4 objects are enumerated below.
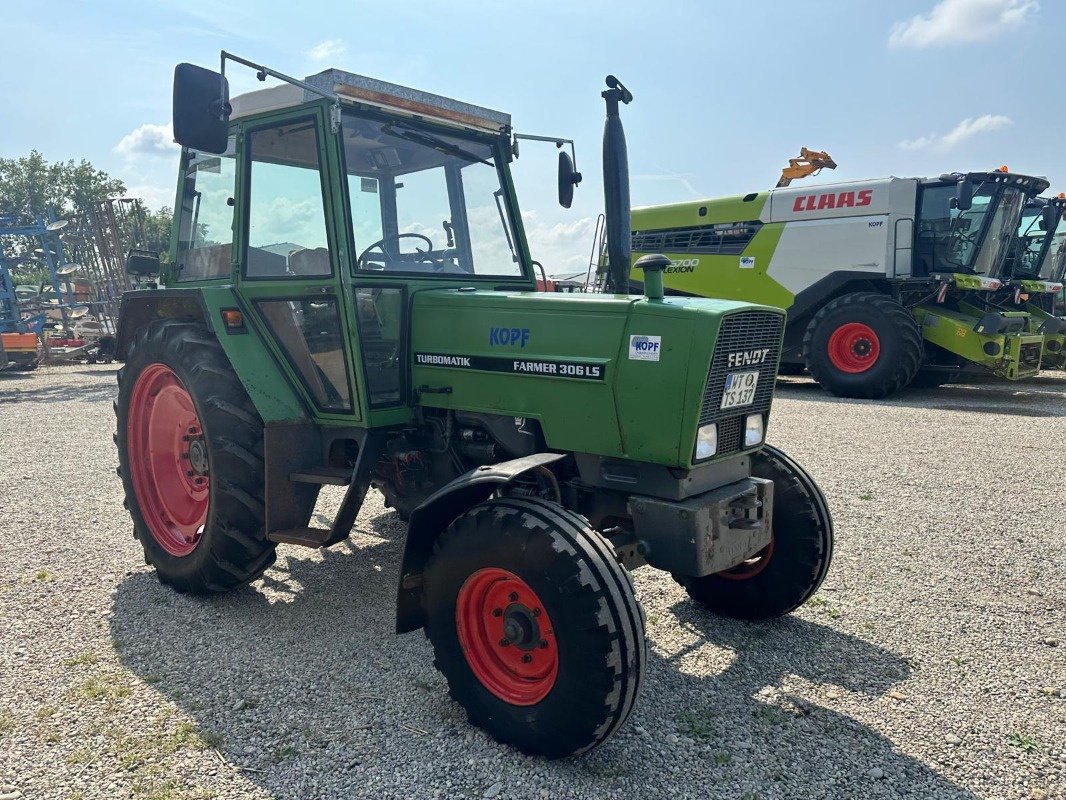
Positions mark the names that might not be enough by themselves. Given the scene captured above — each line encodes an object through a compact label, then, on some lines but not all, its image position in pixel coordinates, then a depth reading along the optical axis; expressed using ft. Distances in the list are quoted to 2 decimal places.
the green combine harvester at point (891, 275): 33.83
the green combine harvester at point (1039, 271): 35.99
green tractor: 8.82
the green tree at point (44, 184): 153.48
